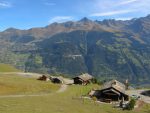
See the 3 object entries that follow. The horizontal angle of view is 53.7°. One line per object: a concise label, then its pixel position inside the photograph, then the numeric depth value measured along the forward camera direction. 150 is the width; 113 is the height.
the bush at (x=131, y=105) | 34.19
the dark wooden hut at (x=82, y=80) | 61.29
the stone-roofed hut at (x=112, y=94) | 43.43
